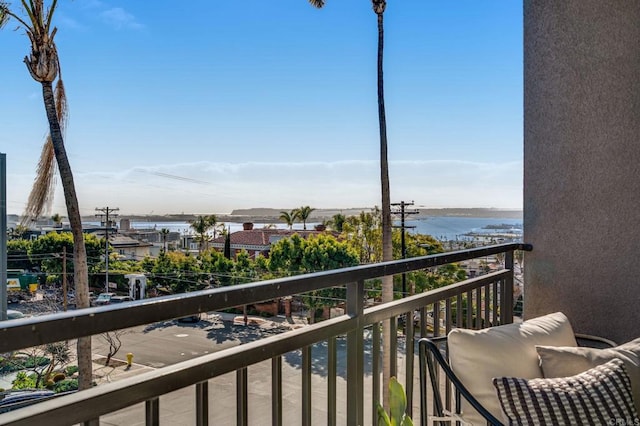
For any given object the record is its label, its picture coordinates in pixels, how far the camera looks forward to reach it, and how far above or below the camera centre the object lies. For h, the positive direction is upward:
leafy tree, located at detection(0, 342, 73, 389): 10.65 -3.54
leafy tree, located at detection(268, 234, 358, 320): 16.84 -1.48
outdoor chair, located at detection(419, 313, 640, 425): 1.23 -0.46
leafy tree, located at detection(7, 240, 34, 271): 17.28 -1.47
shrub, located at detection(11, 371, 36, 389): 10.61 -3.77
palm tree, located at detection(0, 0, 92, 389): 7.84 +1.94
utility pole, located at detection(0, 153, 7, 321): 8.76 -0.42
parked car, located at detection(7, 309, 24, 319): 13.36 -2.85
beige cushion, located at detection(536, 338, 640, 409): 1.40 -0.44
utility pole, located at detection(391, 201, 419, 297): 15.00 +0.04
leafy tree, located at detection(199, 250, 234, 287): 17.98 -2.09
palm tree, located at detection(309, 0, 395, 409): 8.76 +1.11
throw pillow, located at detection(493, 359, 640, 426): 1.21 -0.48
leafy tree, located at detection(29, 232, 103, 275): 16.88 -1.27
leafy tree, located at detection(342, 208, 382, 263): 18.59 -0.86
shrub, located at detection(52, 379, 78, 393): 10.90 -3.91
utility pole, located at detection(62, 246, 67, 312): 13.09 -2.43
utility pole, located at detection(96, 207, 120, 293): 16.41 -0.28
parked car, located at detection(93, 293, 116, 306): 13.95 -2.51
